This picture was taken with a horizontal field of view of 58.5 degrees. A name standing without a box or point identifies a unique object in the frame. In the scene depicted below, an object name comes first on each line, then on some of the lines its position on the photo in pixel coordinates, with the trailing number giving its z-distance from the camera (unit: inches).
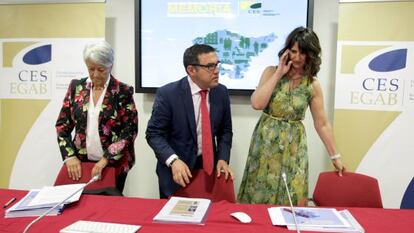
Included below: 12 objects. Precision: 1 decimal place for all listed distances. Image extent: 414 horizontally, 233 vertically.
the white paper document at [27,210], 63.2
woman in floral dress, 85.3
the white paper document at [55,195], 67.2
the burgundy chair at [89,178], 87.3
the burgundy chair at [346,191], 81.7
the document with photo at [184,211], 61.3
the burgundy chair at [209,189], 83.5
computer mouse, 61.5
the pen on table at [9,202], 68.1
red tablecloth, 58.7
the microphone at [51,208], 55.6
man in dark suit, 88.7
